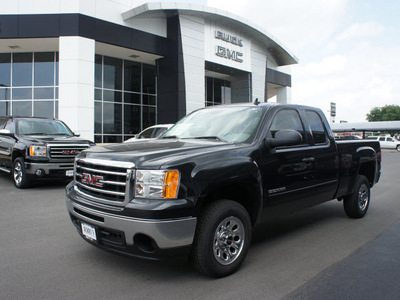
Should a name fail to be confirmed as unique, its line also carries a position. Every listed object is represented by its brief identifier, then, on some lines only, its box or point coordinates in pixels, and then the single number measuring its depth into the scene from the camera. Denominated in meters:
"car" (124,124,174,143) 13.72
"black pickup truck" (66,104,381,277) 2.97
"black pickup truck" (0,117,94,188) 8.38
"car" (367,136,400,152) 38.34
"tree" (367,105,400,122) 111.81
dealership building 18.06
